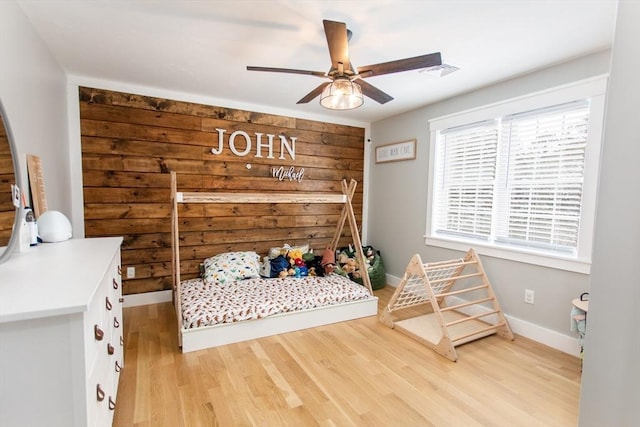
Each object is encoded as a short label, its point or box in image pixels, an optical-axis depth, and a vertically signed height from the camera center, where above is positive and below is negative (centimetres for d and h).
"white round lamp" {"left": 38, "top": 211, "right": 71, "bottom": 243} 174 -24
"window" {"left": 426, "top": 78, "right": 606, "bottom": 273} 225 +16
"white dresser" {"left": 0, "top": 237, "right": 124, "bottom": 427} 82 -46
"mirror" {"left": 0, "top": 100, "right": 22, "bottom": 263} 134 -1
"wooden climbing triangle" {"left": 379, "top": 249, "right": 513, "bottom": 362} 244 -111
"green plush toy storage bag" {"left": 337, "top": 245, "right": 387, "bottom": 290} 374 -92
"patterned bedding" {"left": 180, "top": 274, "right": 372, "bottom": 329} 246 -97
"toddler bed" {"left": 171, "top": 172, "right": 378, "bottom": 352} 242 -97
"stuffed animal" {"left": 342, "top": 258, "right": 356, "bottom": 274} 374 -90
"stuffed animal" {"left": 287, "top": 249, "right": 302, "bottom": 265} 355 -74
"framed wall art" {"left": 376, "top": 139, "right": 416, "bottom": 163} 366 +52
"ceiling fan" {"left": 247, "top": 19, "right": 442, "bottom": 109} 160 +72
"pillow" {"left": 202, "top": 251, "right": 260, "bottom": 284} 318 -83
